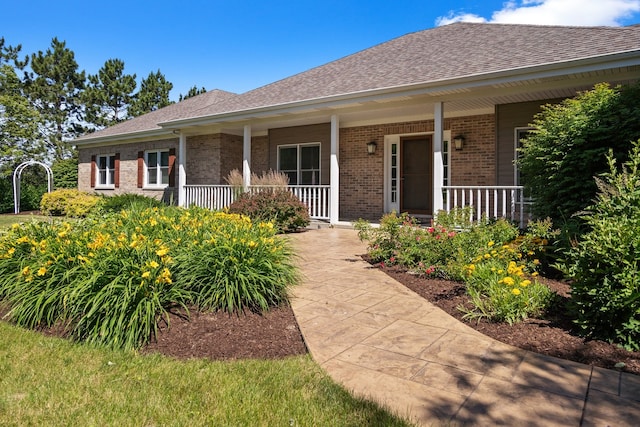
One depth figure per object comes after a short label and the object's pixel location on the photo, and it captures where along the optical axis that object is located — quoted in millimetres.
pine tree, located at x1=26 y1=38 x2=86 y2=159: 31500
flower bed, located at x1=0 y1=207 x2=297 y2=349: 3307
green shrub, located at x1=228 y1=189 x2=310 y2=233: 9430
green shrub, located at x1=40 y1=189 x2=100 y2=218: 14741
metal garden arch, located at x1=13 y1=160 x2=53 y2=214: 17716
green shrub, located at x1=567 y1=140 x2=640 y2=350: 2874
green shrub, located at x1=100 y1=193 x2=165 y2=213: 11547
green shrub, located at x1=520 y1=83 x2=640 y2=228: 5152
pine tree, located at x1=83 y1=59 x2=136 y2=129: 33062
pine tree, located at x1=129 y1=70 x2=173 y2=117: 33562
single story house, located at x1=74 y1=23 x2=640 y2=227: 7711
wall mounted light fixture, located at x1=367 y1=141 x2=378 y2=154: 11812
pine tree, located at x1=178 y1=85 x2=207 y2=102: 34281
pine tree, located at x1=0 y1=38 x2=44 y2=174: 22422
